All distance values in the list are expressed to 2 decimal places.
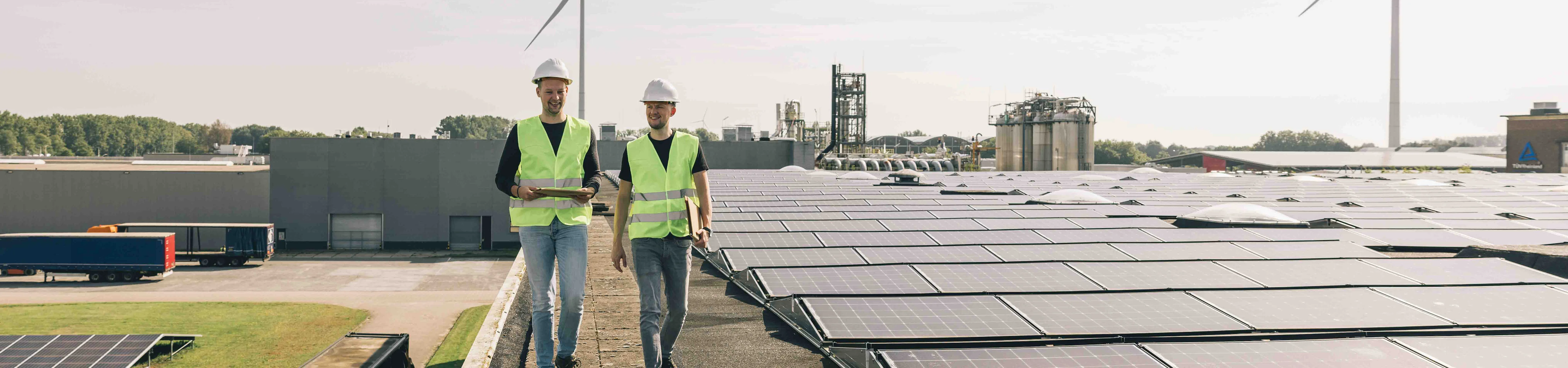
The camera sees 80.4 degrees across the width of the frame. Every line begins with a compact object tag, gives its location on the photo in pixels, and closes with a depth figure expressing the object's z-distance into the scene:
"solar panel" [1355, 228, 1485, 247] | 13.22
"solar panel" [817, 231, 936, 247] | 11.71
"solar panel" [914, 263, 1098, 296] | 8.02
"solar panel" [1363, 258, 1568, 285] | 8.47
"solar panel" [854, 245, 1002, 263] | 10.06
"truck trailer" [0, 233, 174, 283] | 41.72
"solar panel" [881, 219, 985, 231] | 14.05
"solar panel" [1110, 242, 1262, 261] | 10.35
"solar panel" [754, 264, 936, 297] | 7.93
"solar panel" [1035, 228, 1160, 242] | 12.28
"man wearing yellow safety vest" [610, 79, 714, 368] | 6.21
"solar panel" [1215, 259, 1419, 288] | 8.37
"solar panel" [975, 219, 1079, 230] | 13.96
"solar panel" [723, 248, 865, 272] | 9.54
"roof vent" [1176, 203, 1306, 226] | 15.04
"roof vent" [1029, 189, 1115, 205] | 22.70
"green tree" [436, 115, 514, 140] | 174.38
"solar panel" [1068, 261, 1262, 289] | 8.26
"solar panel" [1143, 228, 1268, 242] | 12.27
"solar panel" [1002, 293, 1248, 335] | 6.37
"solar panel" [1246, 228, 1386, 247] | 12.51
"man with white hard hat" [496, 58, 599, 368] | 6.38
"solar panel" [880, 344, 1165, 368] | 5.29
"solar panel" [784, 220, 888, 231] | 13.67
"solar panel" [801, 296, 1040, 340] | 6.11
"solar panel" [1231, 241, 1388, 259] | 10.38
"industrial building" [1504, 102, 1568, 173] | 74.25
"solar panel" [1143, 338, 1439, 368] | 5.33
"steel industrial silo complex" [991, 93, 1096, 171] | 70.31
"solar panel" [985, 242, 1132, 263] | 10.27
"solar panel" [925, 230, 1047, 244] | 12.02
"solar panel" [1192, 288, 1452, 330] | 6.53
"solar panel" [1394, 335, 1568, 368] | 5.39
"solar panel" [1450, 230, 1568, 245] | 13.38
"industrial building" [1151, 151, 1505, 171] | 86.31
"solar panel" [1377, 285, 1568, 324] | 6.73
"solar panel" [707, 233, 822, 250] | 11.20
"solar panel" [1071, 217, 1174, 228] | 14.28
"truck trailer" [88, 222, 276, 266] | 47.47
